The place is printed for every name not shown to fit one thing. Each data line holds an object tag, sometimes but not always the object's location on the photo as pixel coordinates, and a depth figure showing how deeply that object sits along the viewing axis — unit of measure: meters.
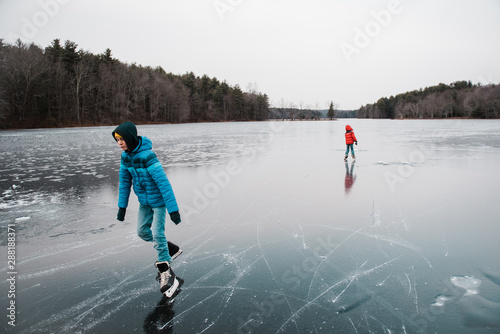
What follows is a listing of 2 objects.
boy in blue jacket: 2.86
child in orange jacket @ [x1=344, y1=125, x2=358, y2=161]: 11.08
